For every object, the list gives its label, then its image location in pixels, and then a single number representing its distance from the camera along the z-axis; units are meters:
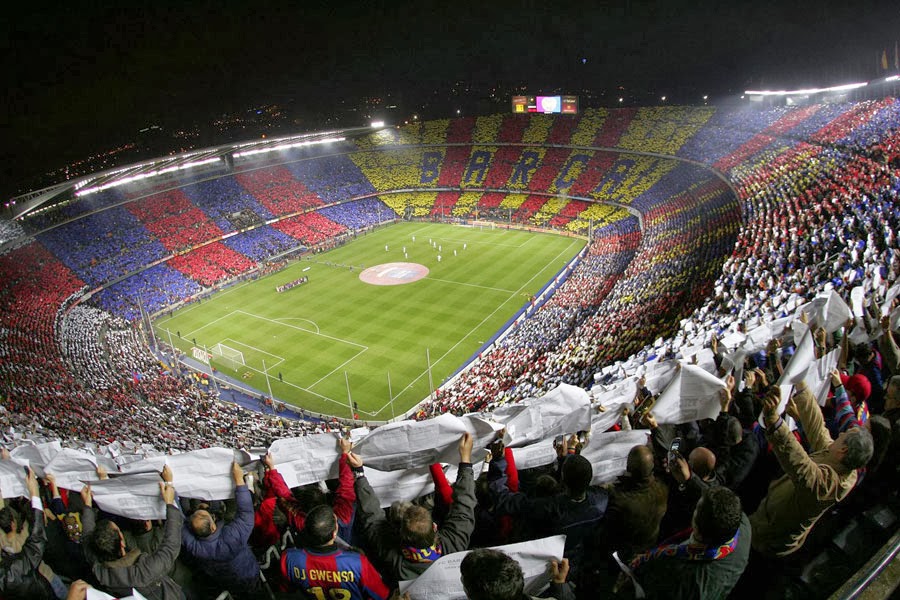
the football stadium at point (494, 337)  4.16
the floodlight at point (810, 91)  48.98
